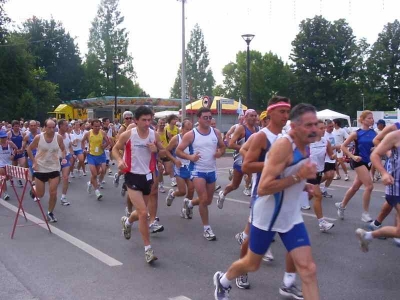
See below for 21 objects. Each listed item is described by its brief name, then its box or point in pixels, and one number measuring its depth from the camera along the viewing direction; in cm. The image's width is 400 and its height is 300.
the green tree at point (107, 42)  6844
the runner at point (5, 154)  1250
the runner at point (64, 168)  1095
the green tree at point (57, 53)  6756
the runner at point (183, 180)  938
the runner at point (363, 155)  854
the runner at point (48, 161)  923
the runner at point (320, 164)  793
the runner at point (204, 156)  766
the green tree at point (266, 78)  7550
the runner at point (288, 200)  396
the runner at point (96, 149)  1254
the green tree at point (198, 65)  8419
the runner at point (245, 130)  834
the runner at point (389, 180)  554
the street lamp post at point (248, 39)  2273
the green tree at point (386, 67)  5953
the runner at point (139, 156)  674
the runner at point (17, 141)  1419
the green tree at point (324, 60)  6212
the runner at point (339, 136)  1585
